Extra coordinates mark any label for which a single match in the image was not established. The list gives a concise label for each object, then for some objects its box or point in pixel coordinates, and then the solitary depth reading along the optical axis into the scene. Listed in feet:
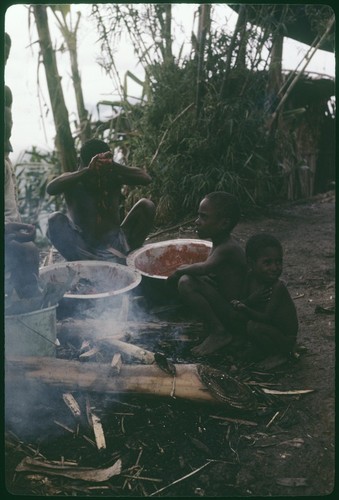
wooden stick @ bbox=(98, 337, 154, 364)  9.30
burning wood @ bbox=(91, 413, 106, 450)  7.80
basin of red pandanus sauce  13.70
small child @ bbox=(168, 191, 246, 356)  10.69
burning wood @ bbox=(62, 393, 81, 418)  8.34
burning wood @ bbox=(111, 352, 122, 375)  8.58
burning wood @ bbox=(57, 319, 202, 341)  10.57
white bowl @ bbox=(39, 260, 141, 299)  12.10
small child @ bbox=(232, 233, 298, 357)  9.87
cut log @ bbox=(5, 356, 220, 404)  8.38
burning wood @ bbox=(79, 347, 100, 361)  9.53
